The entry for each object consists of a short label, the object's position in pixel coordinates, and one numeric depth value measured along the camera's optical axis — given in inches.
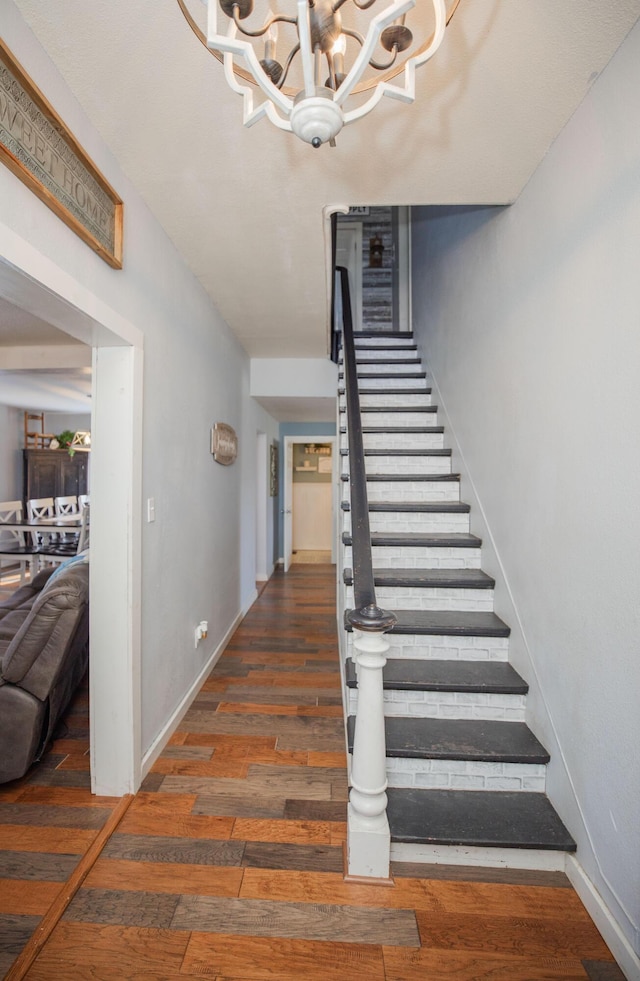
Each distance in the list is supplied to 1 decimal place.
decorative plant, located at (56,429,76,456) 263.9
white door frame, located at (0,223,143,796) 68.3
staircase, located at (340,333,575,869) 58.2
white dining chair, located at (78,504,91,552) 169.3
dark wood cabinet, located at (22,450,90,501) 263.0
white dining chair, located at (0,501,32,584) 217.6
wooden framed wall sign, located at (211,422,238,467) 117.5
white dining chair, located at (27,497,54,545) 228.1
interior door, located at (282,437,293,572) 250.0
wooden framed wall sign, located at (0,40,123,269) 41.3
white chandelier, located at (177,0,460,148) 26.8
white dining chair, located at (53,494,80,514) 249.4
